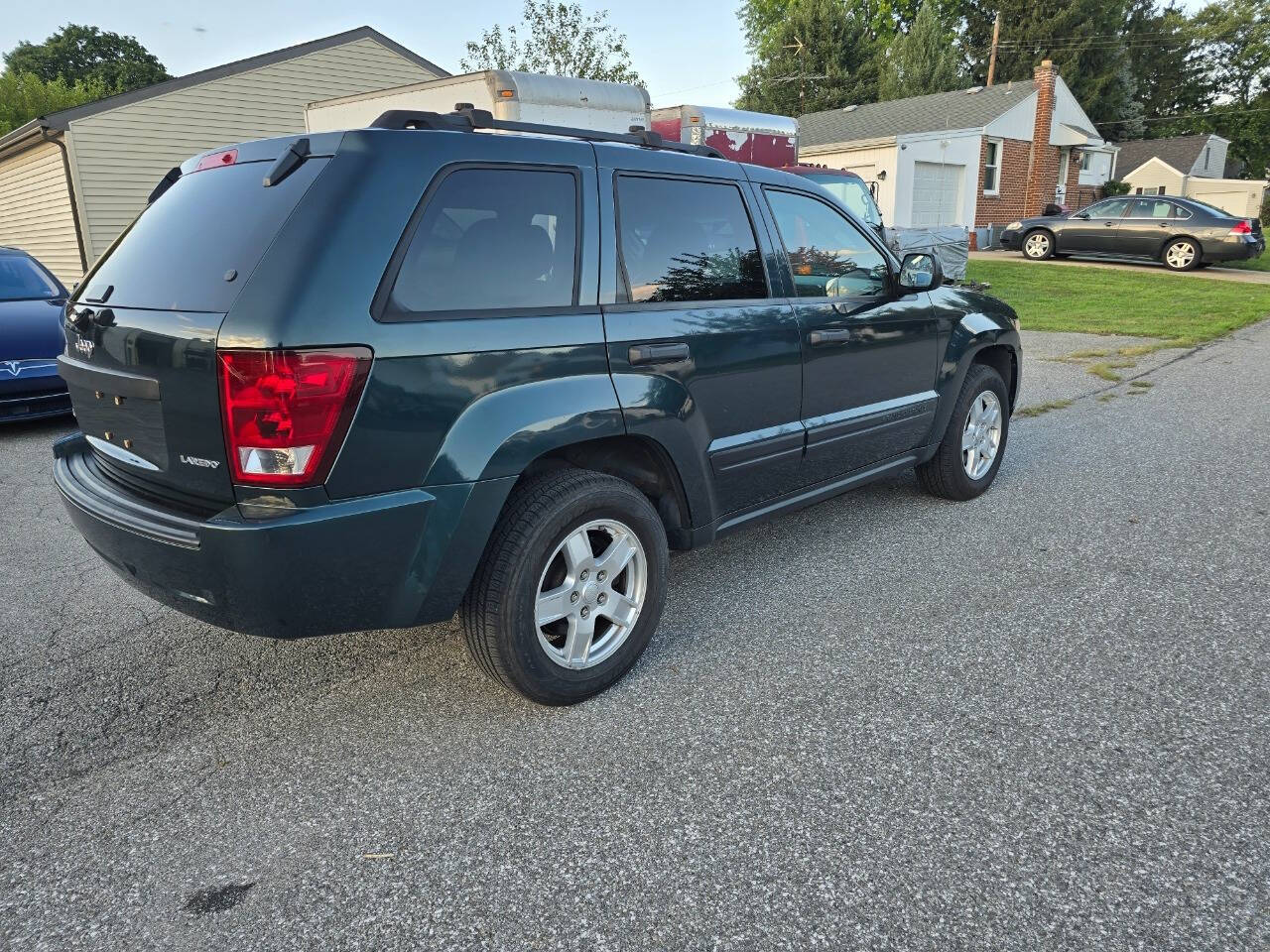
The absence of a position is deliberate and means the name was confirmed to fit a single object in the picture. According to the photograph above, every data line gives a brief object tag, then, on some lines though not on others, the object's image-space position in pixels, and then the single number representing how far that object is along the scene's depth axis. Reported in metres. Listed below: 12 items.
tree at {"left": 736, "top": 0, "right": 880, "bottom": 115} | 43.09
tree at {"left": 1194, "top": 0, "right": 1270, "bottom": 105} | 52.25
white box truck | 7.83
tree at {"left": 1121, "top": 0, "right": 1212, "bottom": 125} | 53.00
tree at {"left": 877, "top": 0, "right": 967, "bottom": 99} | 41.34
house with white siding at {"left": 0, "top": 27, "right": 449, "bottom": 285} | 16.08
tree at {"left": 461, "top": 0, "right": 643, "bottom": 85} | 25.25
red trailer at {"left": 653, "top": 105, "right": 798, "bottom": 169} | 11.05
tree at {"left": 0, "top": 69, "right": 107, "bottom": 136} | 34.44
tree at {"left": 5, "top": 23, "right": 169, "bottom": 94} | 57.97
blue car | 6.82
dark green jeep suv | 2.39
